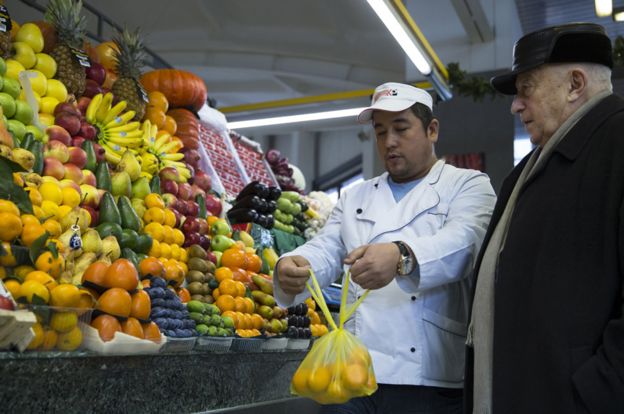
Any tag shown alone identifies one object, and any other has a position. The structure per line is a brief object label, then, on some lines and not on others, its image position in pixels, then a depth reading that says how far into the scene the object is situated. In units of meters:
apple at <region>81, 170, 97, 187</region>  3.17
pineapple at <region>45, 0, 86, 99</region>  3.61
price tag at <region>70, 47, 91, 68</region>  3.65
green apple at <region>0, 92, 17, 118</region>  3.01
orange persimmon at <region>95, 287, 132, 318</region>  2.34
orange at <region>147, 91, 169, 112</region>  4.36
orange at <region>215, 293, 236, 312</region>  3.32
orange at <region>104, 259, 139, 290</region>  2.41
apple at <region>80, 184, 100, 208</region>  3.07
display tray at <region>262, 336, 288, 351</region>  3.21
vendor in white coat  2.15
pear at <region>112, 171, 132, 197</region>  3.40
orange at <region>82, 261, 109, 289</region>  2.43
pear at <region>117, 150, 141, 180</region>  3.53
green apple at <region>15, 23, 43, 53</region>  3.50
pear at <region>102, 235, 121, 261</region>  2.85
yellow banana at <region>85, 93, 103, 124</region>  3.65
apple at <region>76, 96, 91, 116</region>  3.66
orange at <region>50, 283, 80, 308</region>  2.21
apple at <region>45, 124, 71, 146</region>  3.21
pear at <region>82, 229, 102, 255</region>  2.75
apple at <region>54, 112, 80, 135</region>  3.36
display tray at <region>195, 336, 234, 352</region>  2.71
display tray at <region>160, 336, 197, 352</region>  2.50
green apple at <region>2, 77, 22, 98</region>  3.09
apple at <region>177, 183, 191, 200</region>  3.97
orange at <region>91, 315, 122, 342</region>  2.22
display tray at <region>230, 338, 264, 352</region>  2.96
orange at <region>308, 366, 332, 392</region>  1.94
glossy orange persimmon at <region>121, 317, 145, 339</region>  2.34
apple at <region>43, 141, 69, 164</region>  3.08
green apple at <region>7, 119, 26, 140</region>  2.98
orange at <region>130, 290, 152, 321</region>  2.43
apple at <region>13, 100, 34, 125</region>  3.11
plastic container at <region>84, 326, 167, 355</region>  2.18
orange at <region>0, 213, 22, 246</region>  2.30
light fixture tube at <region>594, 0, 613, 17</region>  6.48
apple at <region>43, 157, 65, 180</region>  3.00
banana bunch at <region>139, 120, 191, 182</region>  3.85
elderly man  1.56
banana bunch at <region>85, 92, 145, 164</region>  3.65
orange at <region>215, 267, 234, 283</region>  3.52
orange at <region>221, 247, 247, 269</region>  3.77
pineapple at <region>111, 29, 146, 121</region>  4.01
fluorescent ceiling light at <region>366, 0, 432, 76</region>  5.45
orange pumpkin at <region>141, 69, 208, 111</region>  4.68
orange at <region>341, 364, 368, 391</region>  1.91
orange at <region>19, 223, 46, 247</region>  2.41
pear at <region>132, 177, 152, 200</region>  3.56
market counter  1.94
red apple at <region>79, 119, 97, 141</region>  3.47
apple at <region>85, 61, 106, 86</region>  3.88
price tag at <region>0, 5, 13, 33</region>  3.24
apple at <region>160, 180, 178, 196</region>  3.89
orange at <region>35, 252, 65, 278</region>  2.32
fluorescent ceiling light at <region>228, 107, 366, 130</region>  8.02
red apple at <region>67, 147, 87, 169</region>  3.20
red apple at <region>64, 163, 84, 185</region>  3.08
